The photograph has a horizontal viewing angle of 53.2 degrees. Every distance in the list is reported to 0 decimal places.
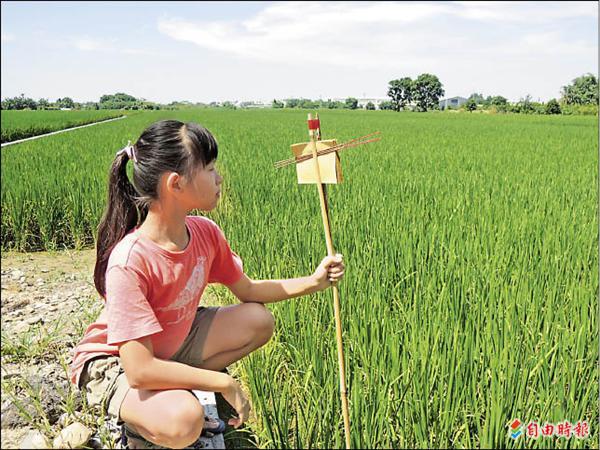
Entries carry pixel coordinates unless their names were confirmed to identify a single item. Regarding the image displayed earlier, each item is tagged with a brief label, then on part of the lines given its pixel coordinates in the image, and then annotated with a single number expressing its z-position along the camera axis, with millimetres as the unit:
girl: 1431
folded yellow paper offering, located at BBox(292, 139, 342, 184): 1360
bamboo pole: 1279
